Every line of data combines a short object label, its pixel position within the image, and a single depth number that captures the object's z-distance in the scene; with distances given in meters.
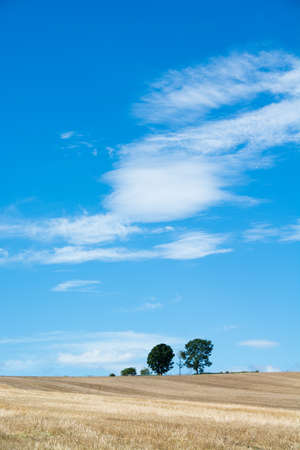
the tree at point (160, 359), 158.88
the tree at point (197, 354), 164.12
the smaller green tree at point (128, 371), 197.50
